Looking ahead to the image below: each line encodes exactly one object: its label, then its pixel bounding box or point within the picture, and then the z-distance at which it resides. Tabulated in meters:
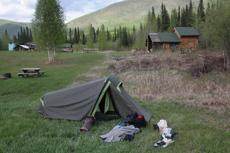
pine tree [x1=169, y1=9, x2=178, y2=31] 50.40
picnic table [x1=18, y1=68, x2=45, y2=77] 15.98
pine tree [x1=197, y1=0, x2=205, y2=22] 43.26
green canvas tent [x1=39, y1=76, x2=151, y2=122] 6.60
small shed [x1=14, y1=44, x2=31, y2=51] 64.19
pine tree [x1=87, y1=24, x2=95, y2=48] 64.81
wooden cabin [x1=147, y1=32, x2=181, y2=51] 37.60
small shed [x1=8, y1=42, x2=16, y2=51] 67.12
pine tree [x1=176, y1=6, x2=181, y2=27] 50.92
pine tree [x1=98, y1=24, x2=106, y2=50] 62.77
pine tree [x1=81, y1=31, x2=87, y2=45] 73.67
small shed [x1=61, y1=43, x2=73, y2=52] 58.75
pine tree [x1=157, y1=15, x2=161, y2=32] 53.24
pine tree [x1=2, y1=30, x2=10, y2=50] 69.50
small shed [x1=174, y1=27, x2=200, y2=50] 37.70
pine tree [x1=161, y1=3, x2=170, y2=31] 52.88
